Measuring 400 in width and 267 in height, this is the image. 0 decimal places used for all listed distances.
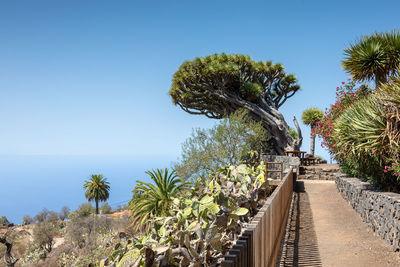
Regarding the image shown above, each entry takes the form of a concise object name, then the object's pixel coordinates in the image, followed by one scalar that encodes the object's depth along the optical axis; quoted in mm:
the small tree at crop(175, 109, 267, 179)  24656
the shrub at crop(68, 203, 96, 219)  50106
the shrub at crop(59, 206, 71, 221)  67750
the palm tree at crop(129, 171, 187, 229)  13148
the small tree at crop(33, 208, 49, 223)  57906
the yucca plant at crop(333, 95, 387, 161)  8961
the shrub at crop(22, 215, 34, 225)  58762
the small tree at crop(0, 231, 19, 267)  22709
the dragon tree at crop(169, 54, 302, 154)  30673
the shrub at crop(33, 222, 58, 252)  39844
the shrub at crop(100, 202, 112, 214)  61881
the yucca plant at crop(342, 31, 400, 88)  12438
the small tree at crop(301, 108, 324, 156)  39188
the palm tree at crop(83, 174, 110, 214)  53000
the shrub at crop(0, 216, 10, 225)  54856
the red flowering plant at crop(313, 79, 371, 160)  15812
